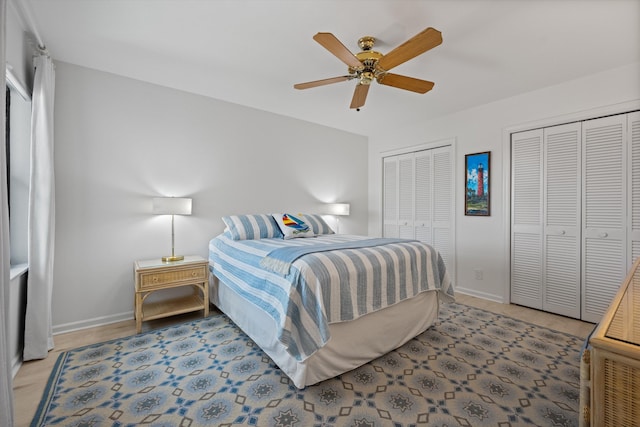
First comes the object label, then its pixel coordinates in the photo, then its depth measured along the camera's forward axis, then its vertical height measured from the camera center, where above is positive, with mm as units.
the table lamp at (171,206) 2742 +64
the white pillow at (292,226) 3260 -155
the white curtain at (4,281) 1189 -316
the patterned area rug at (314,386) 1550 -1144
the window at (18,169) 2254 +356
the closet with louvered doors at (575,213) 2678 +28
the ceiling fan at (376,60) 1773 +1140
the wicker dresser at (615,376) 695 -425
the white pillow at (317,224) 3535 -137
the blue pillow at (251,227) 3098 -159
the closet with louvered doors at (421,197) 4016 +272
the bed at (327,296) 1755 -633
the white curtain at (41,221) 2143 -77
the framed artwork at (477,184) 3588 +420
